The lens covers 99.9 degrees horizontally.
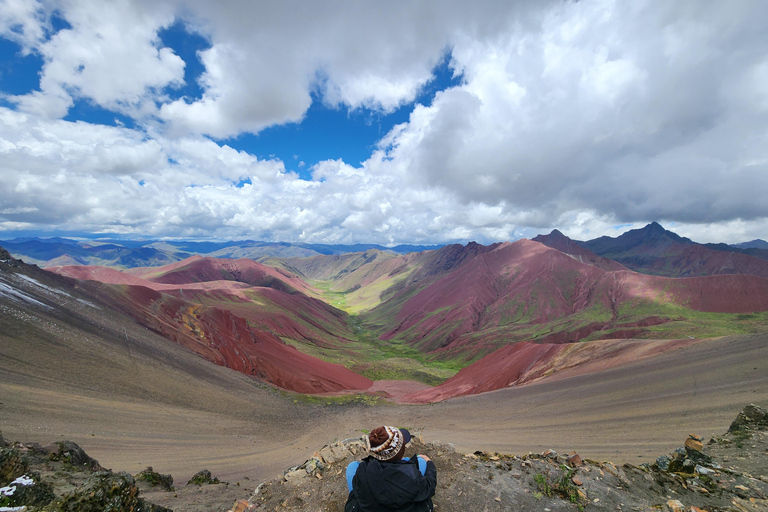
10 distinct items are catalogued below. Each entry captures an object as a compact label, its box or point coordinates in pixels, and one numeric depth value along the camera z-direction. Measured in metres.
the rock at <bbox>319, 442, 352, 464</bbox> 9.62
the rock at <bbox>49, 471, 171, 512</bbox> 5.35
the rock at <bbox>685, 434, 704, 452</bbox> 9.59
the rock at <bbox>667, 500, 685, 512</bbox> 6.30
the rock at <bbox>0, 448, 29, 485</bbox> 6.63
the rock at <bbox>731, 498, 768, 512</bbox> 6.60
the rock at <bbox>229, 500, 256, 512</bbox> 7.37
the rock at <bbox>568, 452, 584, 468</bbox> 9.19
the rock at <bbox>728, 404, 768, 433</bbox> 11.79
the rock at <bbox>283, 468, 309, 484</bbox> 8.71
